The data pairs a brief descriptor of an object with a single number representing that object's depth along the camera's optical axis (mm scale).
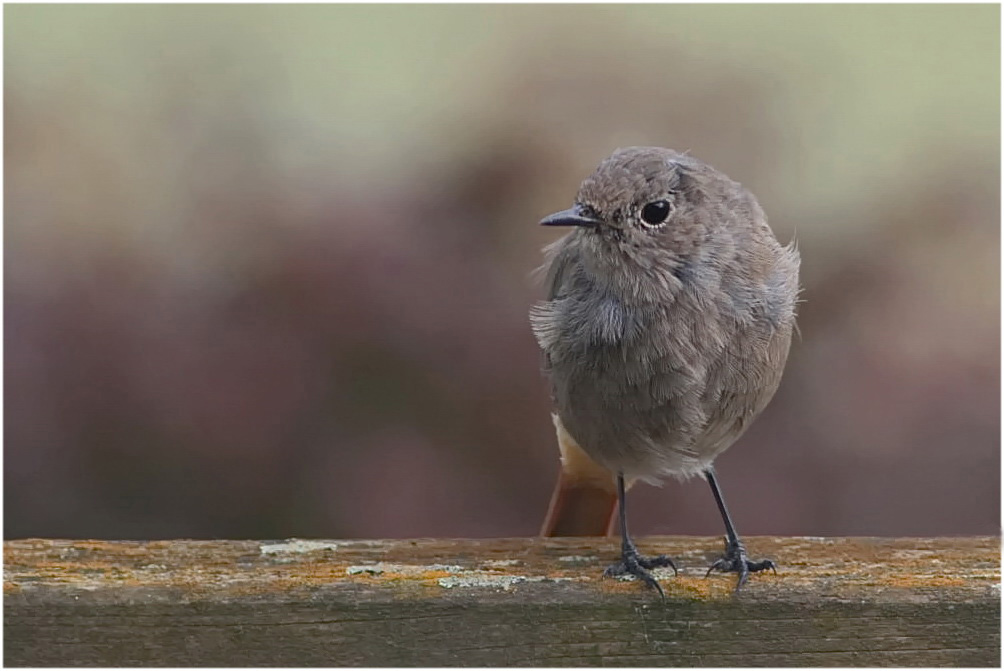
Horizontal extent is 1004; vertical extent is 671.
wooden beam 4988
